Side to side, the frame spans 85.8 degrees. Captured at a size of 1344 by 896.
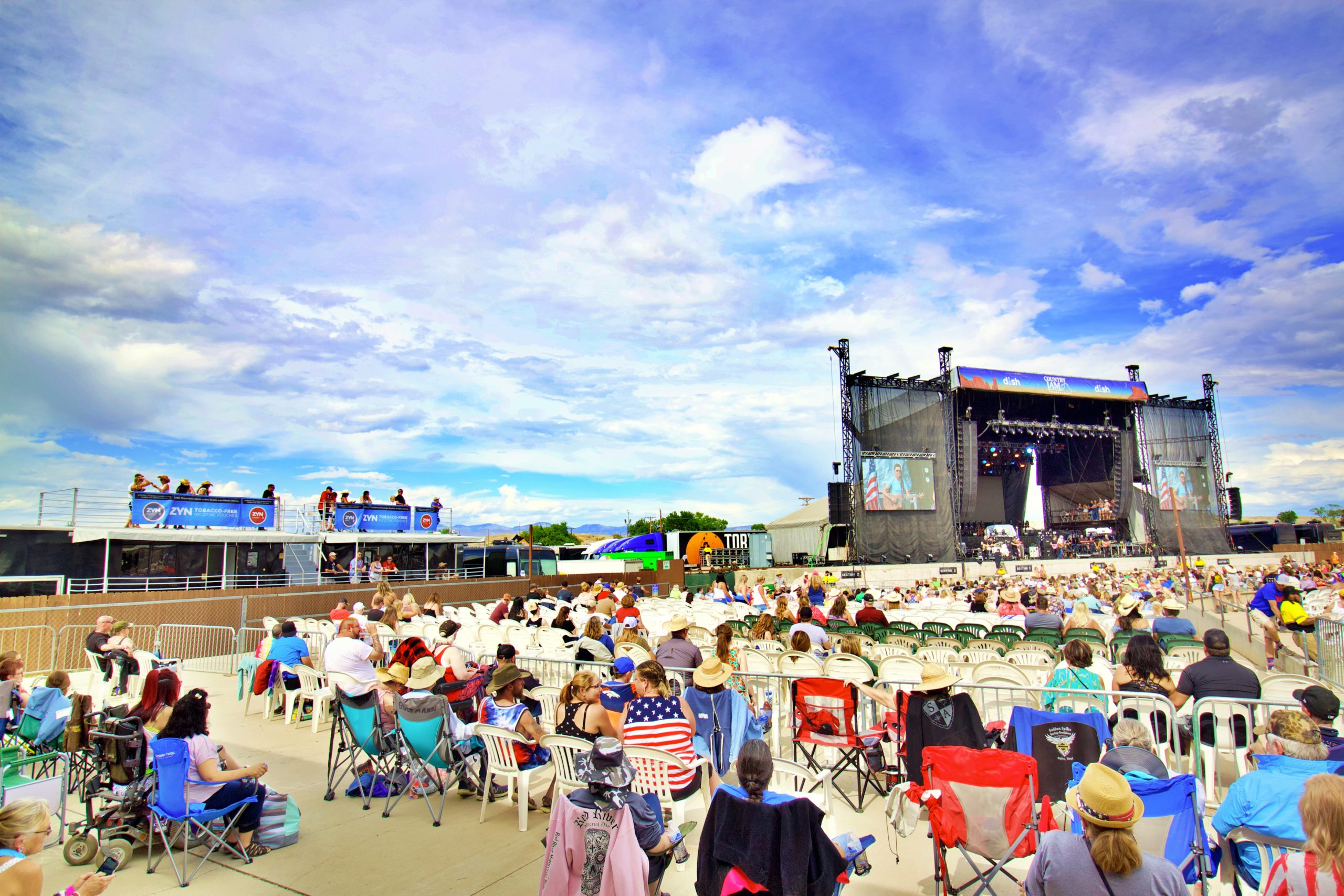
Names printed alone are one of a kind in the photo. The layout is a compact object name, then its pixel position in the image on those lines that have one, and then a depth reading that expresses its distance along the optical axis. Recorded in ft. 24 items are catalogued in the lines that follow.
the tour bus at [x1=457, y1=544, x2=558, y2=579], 89.20
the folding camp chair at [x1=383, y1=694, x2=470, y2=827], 17.20
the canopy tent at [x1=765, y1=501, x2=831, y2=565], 146.51
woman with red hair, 15.20
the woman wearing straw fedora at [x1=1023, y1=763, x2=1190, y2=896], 7.86
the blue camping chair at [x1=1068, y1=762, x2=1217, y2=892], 10.23
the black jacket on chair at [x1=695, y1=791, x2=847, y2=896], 9.17
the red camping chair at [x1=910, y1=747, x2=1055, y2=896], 11.00
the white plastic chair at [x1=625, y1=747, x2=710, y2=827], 13.53
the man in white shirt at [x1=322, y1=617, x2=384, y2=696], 18.85
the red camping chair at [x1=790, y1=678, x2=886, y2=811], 17.25
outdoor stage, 111.55
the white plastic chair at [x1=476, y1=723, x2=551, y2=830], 15.94
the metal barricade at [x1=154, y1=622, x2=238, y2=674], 39.65
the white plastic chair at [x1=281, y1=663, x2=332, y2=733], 23.84
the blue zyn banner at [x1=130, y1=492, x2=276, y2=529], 52.70
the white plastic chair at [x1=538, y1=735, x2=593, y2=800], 14.16
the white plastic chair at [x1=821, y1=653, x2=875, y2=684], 19.86
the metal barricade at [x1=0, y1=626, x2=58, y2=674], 36.27
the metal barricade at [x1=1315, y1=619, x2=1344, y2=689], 27.81
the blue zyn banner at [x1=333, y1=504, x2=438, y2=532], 67.51
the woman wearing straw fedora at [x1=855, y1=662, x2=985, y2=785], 13.82
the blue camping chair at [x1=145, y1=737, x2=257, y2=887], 13.66
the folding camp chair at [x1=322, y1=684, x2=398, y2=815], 17.88
